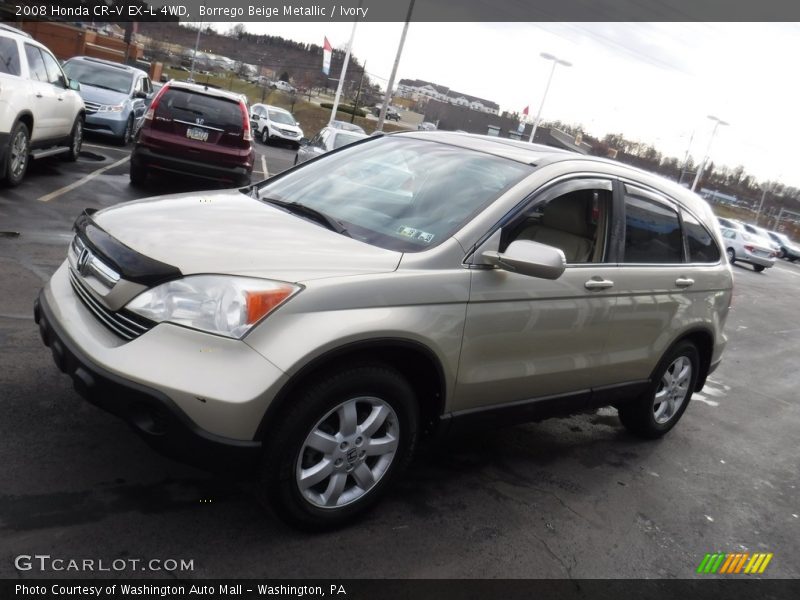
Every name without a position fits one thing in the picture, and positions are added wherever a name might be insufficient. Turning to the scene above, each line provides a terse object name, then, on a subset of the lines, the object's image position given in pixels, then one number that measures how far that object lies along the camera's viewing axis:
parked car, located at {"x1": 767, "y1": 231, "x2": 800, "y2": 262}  41.06
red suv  10.19
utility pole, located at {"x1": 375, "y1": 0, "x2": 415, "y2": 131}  33.03
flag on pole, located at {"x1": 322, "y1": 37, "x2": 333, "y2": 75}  32.72
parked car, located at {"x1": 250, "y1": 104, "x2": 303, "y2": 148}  30.36
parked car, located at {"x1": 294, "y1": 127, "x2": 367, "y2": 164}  14.21
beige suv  2.82
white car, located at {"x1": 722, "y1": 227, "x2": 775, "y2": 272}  26.77
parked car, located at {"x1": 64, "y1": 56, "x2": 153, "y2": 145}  14.66
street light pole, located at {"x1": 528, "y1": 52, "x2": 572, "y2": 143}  42.90
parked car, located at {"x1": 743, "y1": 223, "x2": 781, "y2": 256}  33.70
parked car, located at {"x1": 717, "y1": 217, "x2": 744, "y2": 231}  28.61
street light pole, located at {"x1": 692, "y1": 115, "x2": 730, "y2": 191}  51.69
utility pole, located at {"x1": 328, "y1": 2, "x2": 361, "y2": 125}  38.02
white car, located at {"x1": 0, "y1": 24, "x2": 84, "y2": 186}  8.22
